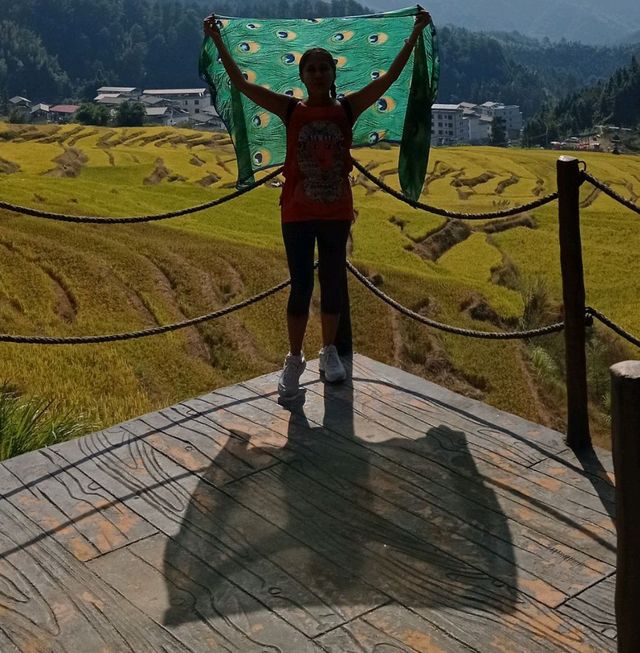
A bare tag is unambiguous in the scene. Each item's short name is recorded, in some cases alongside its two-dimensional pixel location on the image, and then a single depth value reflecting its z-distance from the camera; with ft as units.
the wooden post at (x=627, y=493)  4.90
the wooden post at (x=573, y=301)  10.43
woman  11.47
